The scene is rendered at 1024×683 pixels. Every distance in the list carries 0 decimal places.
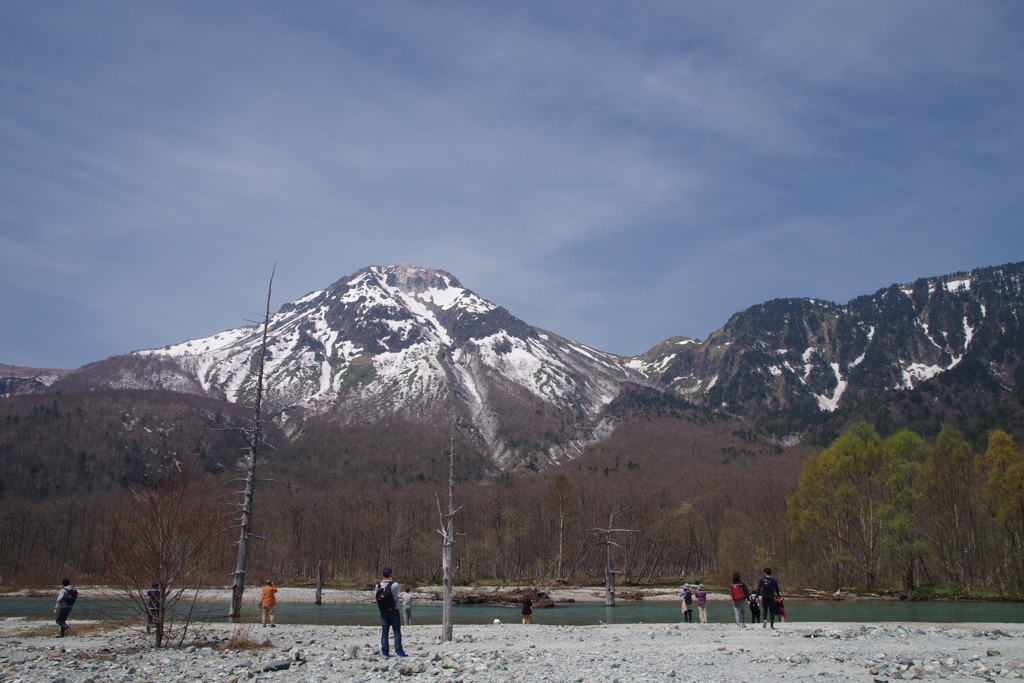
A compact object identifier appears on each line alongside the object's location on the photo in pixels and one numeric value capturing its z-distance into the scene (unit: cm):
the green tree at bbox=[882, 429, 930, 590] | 5266
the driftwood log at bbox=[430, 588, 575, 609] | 5531
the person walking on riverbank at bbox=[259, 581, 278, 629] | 2570
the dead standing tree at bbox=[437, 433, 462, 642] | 2033
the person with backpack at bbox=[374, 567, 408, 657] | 1591
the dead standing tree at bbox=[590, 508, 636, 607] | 4812
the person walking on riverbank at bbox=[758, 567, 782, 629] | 2436
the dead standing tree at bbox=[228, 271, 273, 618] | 2473
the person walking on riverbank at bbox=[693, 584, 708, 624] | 3142
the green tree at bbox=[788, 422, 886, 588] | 5544
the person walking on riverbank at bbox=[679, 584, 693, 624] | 3168
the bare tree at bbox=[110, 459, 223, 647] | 1593
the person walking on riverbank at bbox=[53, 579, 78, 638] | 2080
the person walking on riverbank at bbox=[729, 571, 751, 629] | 2608
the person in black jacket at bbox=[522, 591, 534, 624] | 3316
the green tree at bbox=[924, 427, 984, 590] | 5369
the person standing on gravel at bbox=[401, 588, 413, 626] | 2898
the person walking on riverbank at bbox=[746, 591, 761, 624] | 2891
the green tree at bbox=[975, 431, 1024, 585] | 4881
